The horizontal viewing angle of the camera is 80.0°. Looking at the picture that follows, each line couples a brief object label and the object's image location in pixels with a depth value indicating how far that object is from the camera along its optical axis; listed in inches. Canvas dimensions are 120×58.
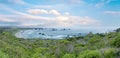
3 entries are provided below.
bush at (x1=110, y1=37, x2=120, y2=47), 380.5
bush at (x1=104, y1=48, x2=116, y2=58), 322.3
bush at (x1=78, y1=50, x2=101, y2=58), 331.9
